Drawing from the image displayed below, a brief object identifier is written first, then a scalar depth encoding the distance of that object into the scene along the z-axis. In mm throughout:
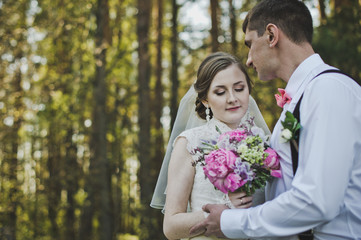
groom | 1970
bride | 2760
